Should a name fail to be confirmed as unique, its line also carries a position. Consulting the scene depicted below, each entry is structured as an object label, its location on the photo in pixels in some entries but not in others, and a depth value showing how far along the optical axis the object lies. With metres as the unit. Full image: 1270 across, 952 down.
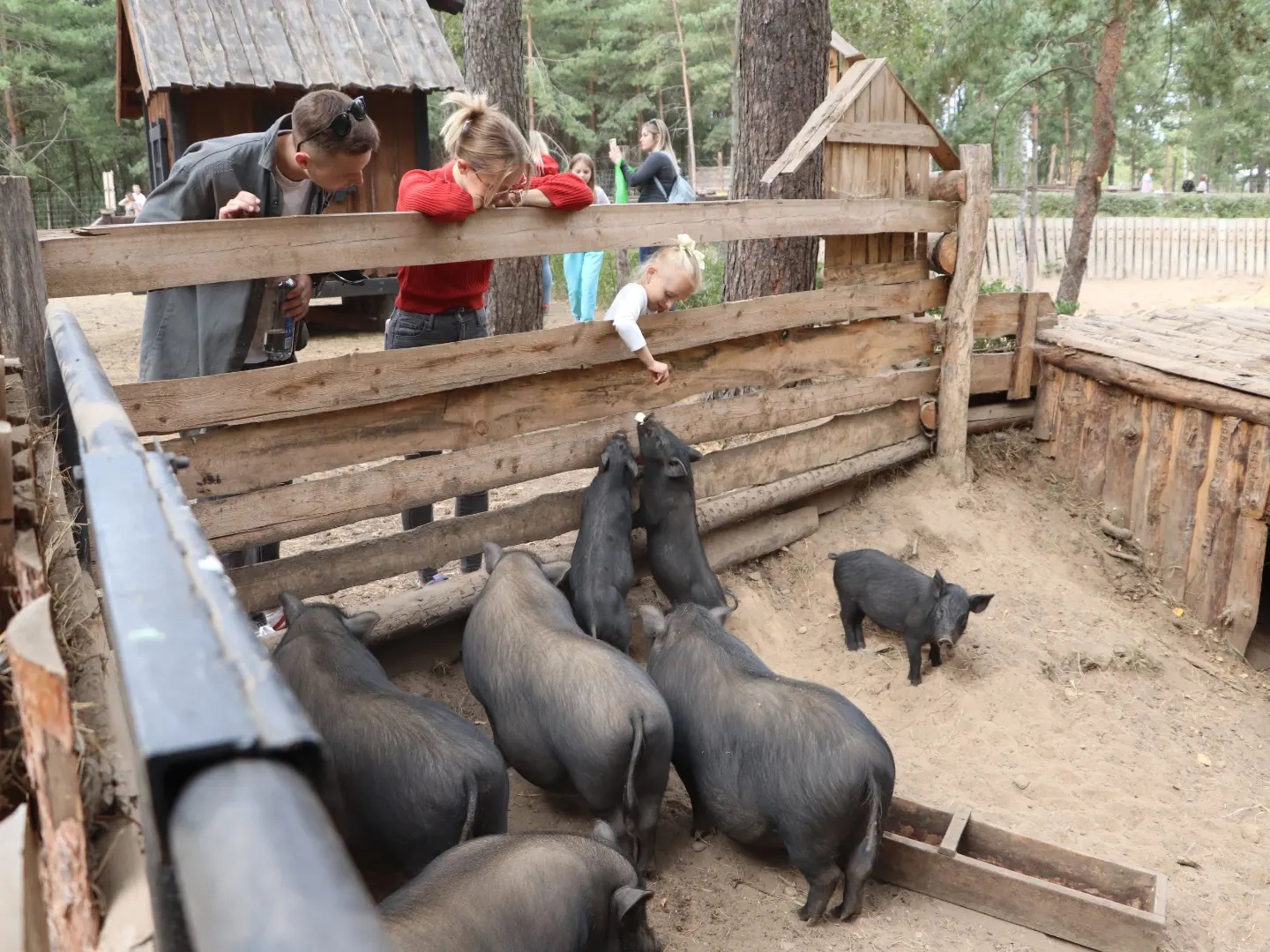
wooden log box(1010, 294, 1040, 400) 6.66
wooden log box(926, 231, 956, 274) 6.23
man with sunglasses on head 3.51
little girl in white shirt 4.61
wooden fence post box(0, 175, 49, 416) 2.92
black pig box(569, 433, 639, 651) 4.29
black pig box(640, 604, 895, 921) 3.32
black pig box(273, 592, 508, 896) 3.03
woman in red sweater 3.82
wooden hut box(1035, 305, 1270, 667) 5.63
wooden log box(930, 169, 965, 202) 6.19
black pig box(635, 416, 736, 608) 4.75
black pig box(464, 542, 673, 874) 3.35
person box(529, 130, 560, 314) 4.81
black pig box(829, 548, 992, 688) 4.79
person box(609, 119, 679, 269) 9.32
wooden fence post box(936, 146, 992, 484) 6.20
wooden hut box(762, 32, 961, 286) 5.69
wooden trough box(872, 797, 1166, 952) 3.36
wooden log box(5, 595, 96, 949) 0.91
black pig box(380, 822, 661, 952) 2.35
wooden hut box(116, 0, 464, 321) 11.05
